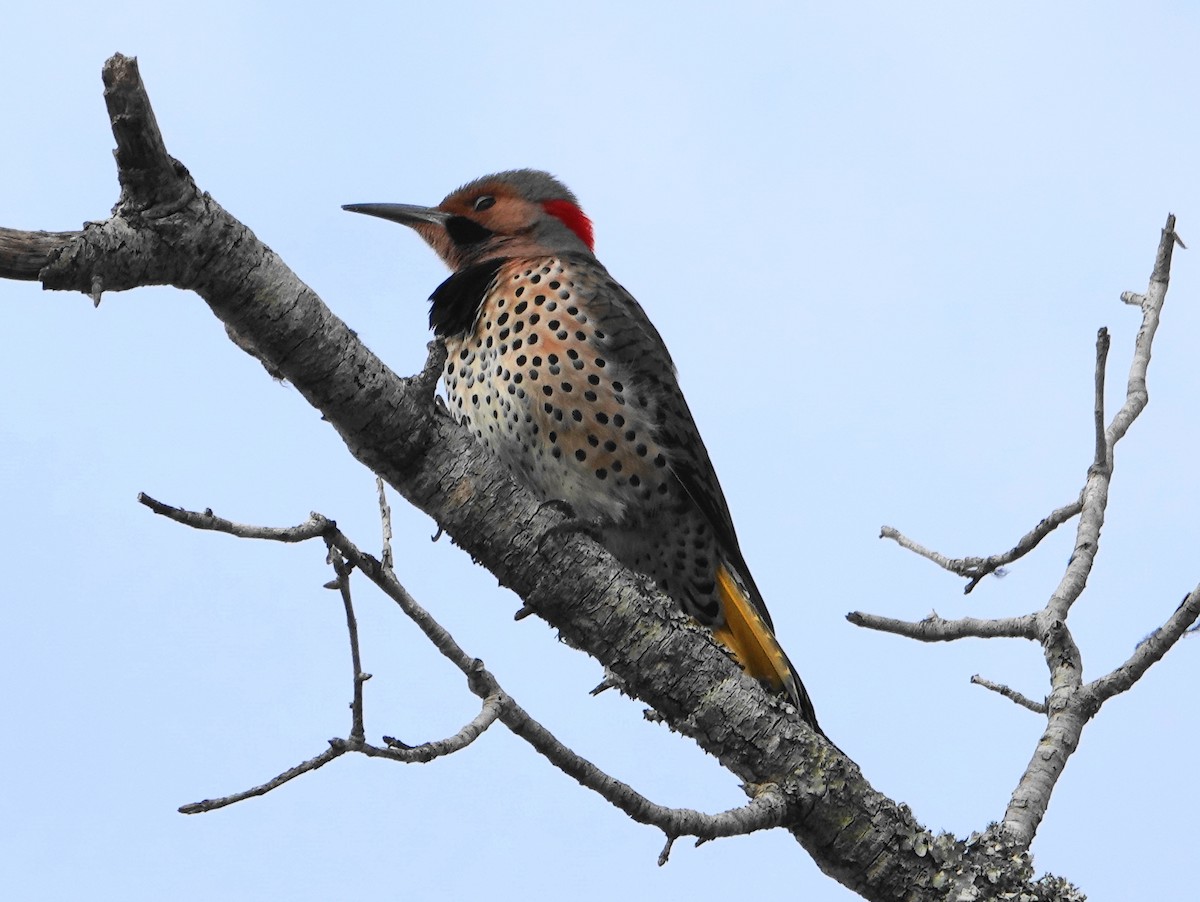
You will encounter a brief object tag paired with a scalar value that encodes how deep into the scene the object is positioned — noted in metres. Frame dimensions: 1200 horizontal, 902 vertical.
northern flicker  10.76
